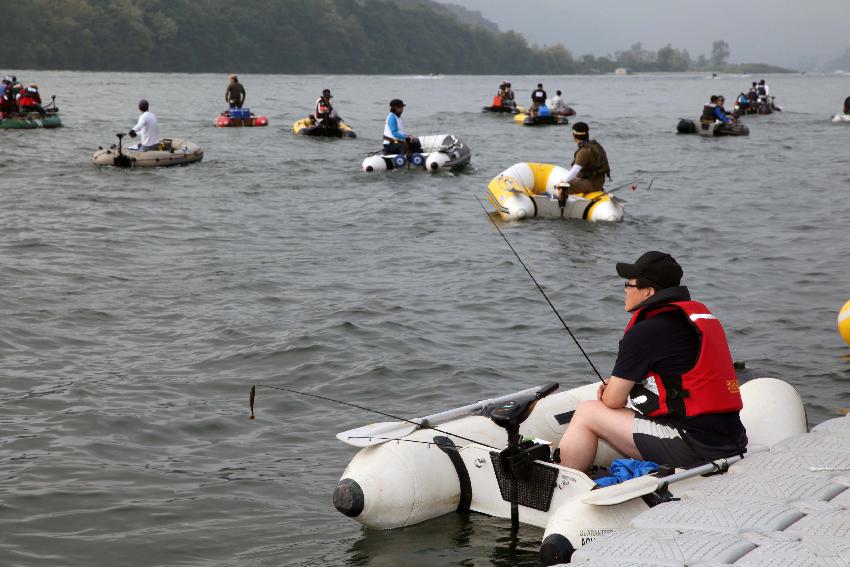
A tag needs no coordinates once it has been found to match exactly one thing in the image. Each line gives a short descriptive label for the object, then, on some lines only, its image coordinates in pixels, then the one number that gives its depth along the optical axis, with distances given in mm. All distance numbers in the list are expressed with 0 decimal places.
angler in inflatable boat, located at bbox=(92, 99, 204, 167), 22781
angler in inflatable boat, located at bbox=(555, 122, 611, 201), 16656
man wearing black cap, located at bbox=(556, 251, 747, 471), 5801
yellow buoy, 10625
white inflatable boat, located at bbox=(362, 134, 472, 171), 23391
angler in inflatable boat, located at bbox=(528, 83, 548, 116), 36875
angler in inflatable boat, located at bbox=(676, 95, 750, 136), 33250
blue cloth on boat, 5977
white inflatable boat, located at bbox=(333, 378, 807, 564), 5517
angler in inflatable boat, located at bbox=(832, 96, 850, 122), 40025
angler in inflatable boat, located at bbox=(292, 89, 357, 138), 29875
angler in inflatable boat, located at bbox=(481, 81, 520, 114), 41375
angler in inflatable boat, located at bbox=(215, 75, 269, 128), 33947
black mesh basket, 6090
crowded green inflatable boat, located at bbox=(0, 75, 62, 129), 30203
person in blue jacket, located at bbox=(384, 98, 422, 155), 22891
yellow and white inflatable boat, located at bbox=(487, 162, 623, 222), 17406
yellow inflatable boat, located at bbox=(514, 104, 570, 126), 36656
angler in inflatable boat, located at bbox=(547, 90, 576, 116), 39344
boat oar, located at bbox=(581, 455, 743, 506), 5391
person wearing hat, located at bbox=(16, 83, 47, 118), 31216
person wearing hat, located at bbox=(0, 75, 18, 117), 30219
